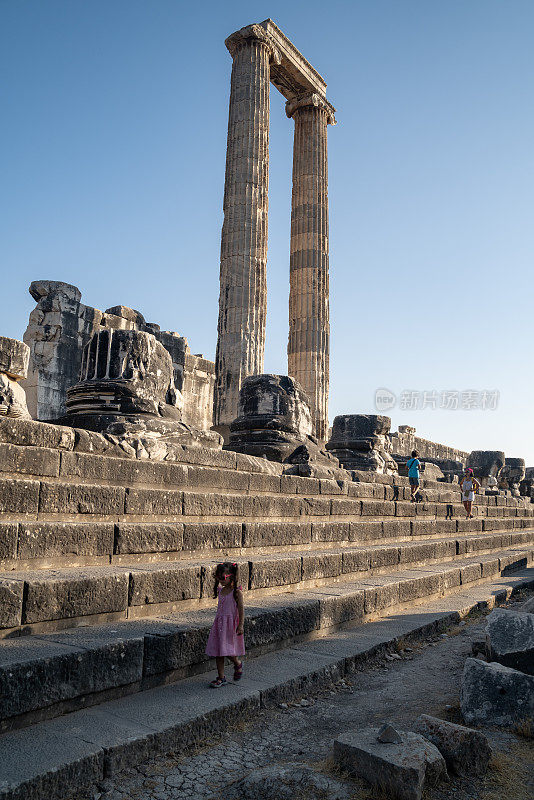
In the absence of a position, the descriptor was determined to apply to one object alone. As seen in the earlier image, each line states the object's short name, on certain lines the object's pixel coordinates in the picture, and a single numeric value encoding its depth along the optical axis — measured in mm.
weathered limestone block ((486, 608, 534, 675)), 4129
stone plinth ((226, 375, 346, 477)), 9977
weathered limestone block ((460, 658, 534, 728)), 3371
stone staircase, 2998
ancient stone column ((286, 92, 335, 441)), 19391
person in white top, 13576
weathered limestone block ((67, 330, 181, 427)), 7574
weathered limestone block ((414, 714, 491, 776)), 2715
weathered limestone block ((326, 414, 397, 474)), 14555
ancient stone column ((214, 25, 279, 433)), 16562
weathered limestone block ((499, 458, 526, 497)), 26211
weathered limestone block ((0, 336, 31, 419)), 5965
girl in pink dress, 3439
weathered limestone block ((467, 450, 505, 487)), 24250
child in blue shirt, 11945
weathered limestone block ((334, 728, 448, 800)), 2400
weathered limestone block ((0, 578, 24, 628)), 2999
